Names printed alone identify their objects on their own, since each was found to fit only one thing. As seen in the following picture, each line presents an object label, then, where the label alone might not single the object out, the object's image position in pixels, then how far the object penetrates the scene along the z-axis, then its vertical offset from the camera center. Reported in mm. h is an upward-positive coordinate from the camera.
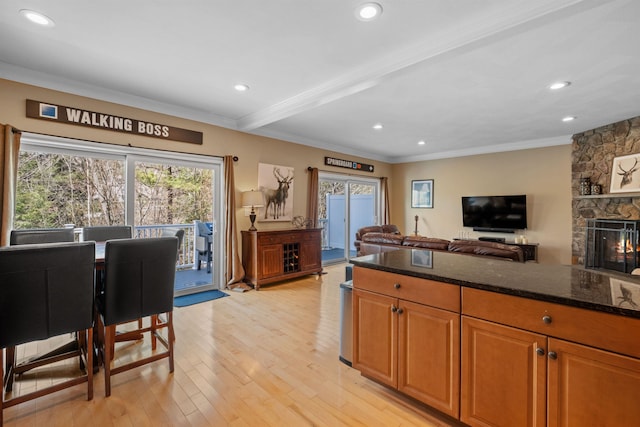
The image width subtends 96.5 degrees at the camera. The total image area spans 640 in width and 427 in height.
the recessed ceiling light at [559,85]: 3207 +1436
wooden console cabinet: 4625 -747
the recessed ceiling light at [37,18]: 2123 +1484
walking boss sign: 3113 +1103
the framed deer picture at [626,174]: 4270 +570
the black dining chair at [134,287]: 2064 -582
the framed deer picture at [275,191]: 5117 +366
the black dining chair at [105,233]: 3051 -236
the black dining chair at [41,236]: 2613 -231
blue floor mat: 3921 -1257
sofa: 3168 -448
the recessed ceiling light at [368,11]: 2029 +1459
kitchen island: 1185 -650
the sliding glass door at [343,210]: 6895 +28
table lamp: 4613 +180
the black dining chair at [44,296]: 1688 -536
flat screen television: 5965 -44
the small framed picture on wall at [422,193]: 7434 +469
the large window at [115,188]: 3205 +308
